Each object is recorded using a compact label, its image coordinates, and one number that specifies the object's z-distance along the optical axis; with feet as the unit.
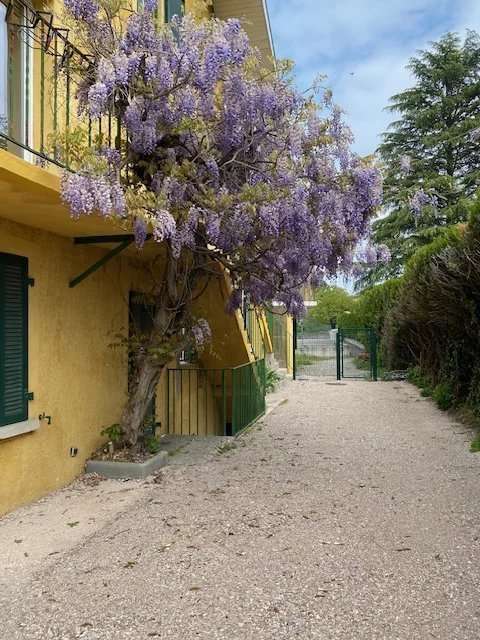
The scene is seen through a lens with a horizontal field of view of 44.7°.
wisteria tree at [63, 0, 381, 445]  17.46
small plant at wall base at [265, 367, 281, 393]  47.69
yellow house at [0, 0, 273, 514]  16.46
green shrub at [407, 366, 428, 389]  48.21
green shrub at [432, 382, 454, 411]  36.86
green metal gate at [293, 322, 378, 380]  59.36
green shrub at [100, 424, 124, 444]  21.75
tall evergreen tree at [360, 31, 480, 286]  90.33
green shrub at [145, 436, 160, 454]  22.34
